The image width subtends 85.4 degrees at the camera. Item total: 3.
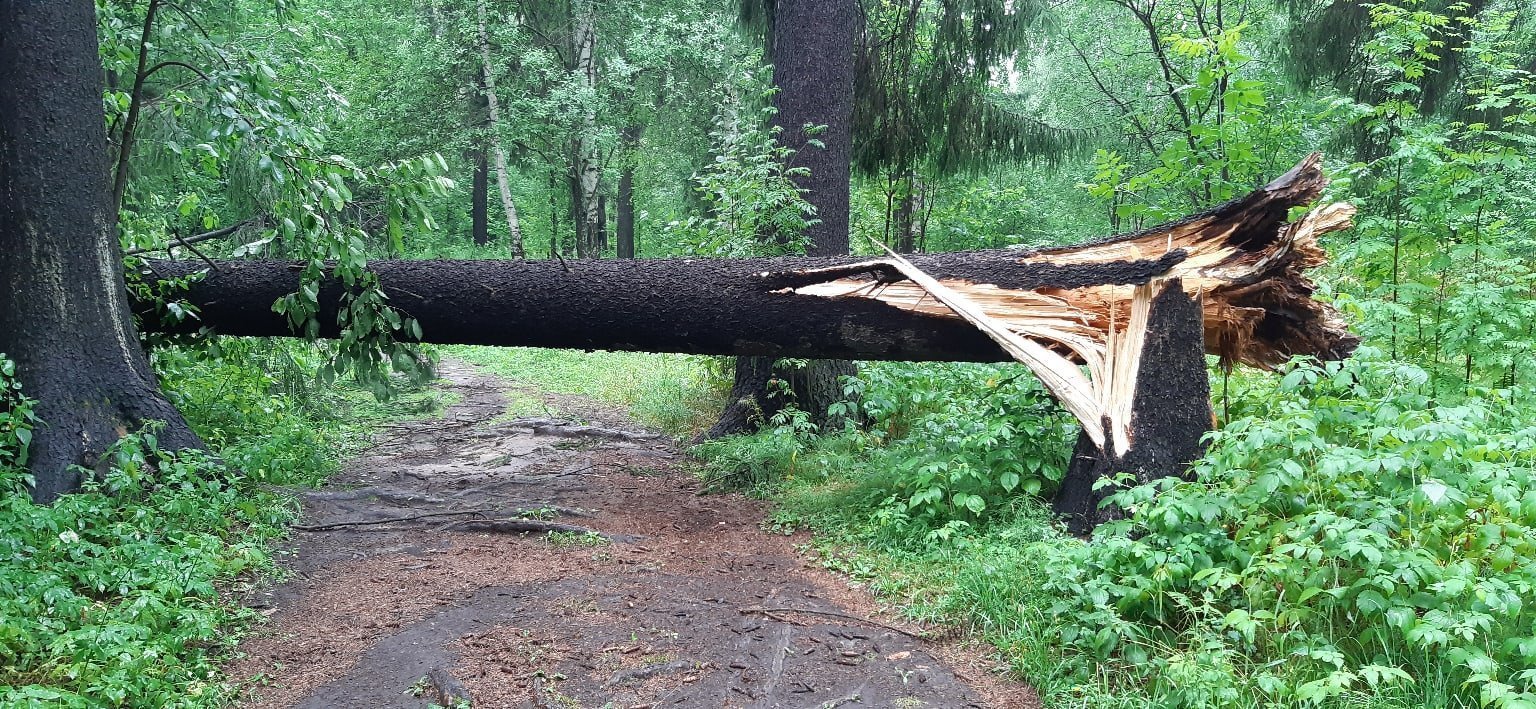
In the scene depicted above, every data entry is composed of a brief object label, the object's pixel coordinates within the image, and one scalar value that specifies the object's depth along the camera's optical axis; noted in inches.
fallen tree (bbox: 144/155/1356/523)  171.2
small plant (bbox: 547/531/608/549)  200.1
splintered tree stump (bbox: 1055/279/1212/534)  162.9
